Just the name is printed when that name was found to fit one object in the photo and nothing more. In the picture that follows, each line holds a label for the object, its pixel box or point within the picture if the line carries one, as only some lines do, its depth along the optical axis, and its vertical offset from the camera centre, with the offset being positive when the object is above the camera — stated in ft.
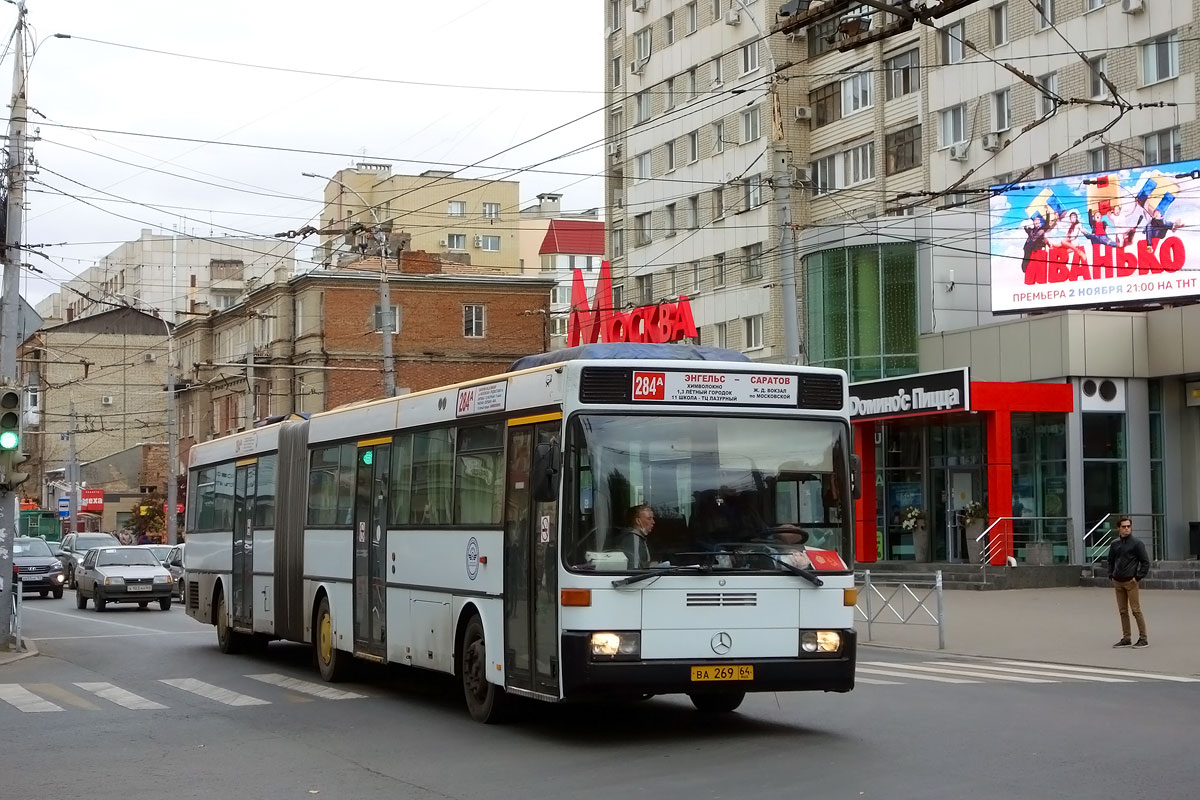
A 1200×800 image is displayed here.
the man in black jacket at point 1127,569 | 69.05 -2.53
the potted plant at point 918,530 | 142.00 -1.79
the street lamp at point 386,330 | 117.39 +13.31
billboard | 130.11 +21.07
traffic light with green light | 74.79 +3.63
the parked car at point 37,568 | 147.74 -4.37
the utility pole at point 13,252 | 78.64 +12.81
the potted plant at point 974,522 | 128.67 -1.06
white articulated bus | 40.09 -0.48
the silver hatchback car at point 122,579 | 124.36 -4.60
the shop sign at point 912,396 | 125.18 +8.75
